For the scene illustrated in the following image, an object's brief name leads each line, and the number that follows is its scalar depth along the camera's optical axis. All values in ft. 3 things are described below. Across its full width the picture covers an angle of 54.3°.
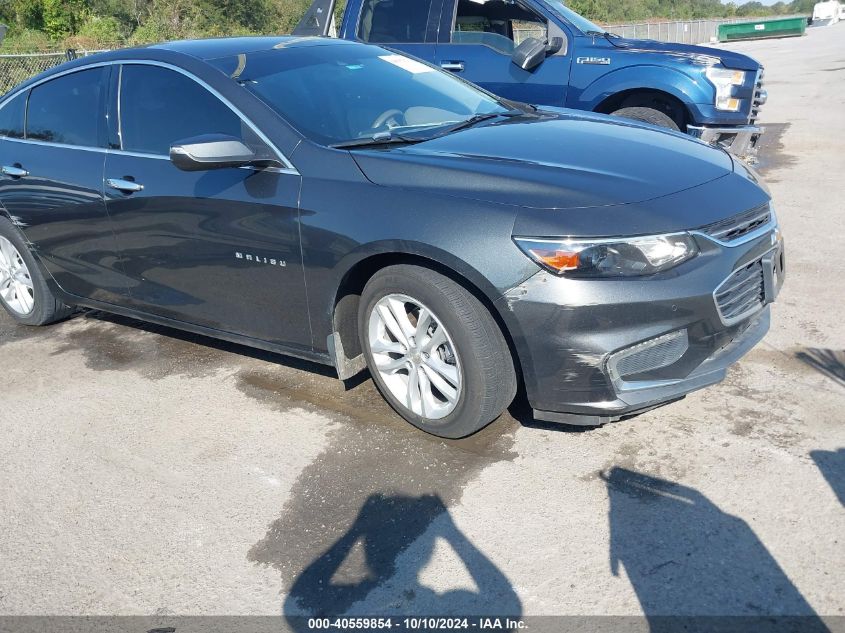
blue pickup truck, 22.72
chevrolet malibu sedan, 10.06
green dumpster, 175.83
